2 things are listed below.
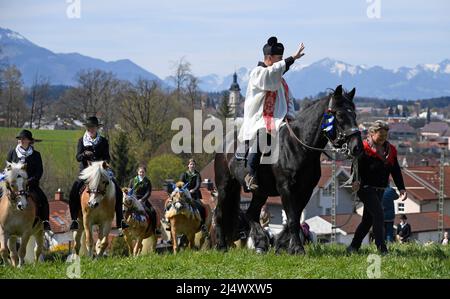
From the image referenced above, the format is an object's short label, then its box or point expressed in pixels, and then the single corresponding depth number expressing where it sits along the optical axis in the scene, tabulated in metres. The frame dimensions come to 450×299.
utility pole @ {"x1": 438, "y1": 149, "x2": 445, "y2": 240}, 32.67
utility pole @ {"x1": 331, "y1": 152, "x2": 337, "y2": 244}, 30.19
